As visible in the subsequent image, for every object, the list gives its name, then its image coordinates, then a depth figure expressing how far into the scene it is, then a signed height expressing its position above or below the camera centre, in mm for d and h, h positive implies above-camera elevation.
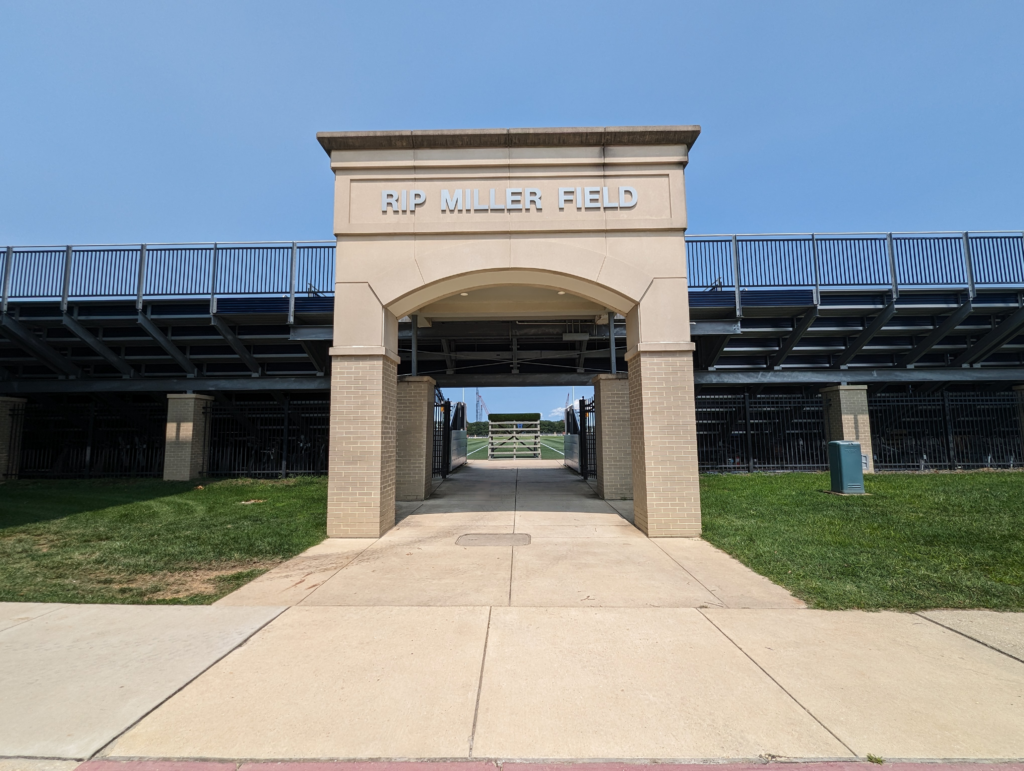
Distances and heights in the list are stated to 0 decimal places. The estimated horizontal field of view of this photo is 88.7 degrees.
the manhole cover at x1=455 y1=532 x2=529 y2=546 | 7988 -1611
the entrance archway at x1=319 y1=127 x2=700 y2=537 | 8602 +3184
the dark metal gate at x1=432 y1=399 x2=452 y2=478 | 17406 -117
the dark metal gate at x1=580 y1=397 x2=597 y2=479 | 16344 -226
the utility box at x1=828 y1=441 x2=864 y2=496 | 11508 -770
